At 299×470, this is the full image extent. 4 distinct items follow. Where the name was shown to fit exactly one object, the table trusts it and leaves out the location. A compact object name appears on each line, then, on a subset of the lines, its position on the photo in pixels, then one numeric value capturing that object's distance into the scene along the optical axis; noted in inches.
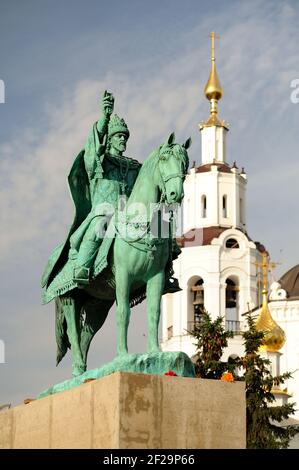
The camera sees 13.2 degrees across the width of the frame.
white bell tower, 2544.3
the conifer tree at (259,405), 1336.1
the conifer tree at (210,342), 1397.6
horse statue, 542.3
